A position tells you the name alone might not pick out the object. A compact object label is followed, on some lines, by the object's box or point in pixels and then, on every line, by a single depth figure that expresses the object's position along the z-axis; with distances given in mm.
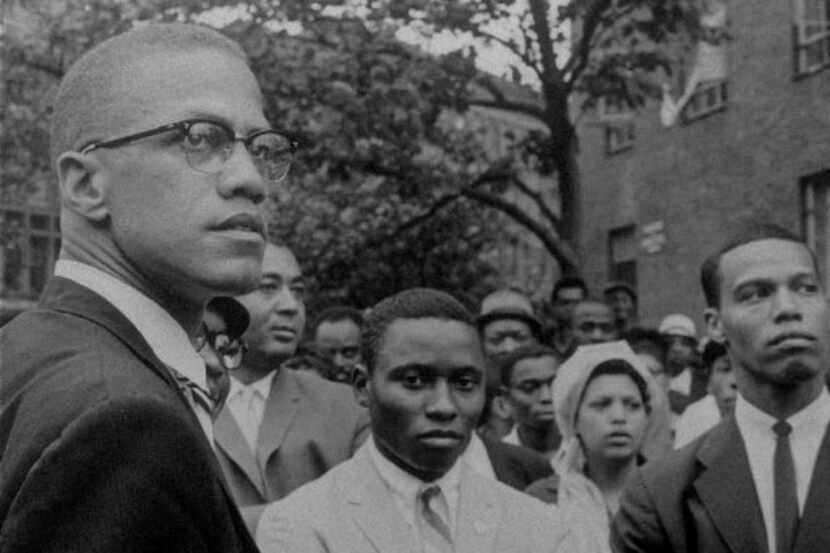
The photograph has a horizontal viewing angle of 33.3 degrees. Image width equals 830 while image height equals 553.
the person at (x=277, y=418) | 5254
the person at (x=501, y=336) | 7488
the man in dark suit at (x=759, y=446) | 3570
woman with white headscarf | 5480
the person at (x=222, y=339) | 3994
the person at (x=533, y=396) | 6969
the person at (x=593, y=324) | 8461
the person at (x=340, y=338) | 8234
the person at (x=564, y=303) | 9445
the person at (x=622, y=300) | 10642
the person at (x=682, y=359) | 9027
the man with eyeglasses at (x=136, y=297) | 1661
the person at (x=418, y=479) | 3754
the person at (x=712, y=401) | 7053
